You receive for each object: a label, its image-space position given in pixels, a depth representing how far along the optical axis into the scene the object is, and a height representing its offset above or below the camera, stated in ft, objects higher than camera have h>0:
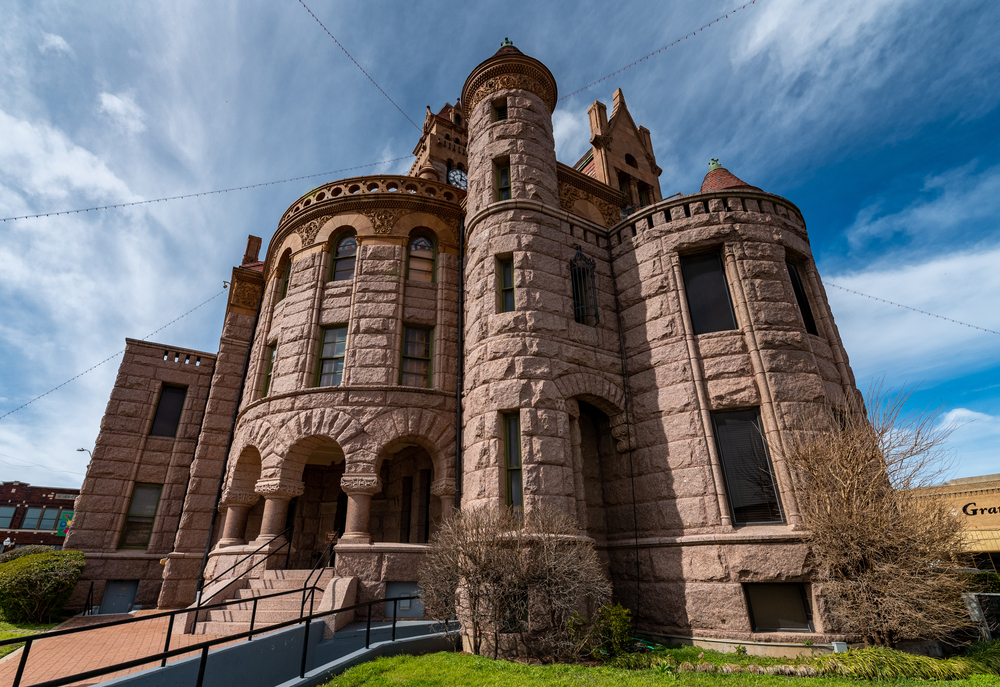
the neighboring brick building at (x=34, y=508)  142.92 +15.83
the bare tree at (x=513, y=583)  27.45 -1.17
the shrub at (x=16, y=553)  53.86 +1.63
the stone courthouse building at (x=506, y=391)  33.63 +12.81
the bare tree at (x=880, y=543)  25.98 +0.45
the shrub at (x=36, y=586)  43.21 -1.33
